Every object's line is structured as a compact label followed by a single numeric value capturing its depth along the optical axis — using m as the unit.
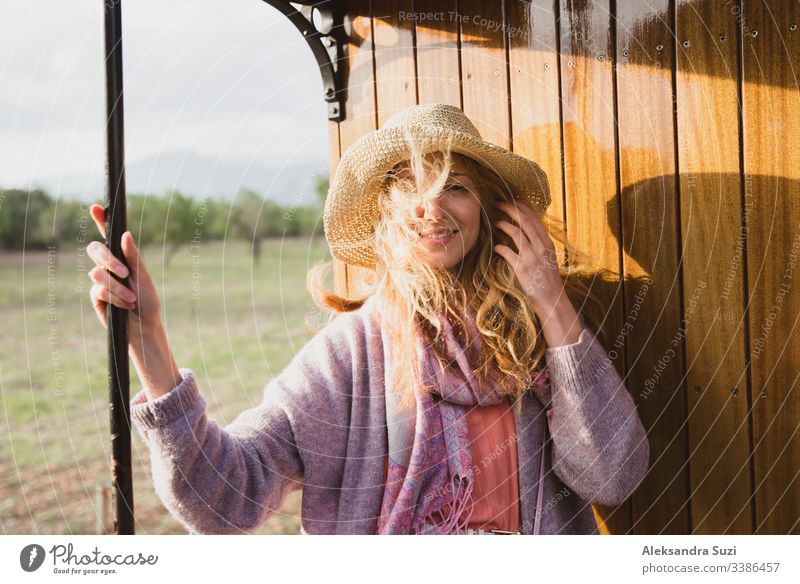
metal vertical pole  0.77
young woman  0.93
